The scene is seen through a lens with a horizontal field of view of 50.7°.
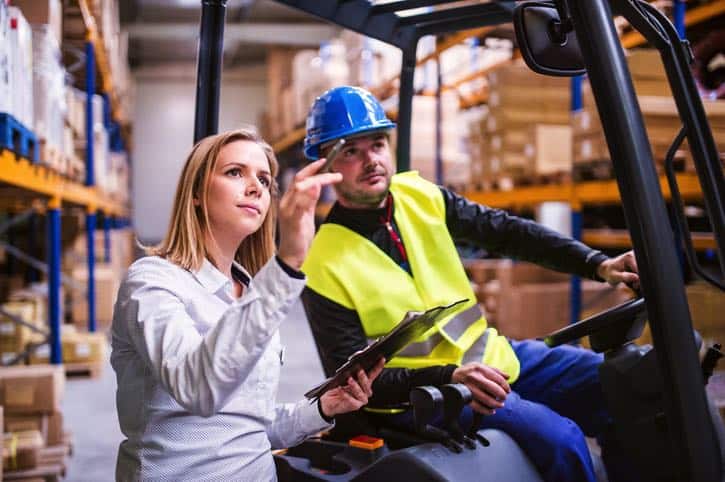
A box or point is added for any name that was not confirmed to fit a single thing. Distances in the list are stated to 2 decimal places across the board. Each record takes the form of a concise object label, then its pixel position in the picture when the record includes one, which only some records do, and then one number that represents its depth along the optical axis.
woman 1.48
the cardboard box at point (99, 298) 8.39
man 2.51
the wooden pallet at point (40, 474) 3.77
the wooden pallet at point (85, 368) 6.38
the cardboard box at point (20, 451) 3.76
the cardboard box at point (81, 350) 6.39
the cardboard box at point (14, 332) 5.82
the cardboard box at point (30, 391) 4.05
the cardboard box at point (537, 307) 6.71
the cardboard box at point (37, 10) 4.29
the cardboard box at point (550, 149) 6.45
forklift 1.44
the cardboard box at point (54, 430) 4.16
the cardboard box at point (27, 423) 4.11
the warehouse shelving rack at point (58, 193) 3.95
